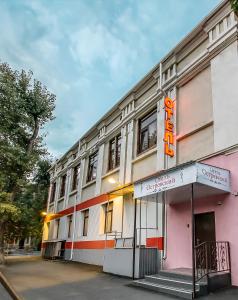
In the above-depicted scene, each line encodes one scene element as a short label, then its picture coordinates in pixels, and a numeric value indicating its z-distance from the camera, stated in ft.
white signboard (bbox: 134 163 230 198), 20.36
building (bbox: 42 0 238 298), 21.99
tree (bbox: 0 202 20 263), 37.87
